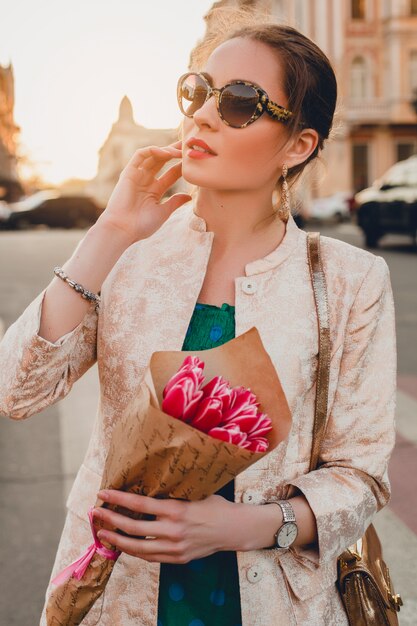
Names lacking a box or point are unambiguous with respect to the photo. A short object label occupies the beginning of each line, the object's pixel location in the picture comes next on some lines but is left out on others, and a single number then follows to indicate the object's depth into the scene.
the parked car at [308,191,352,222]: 26.27
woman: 1.39
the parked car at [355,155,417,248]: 12.90
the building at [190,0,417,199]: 37.06
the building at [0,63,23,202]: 51.31
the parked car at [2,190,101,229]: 26.69
